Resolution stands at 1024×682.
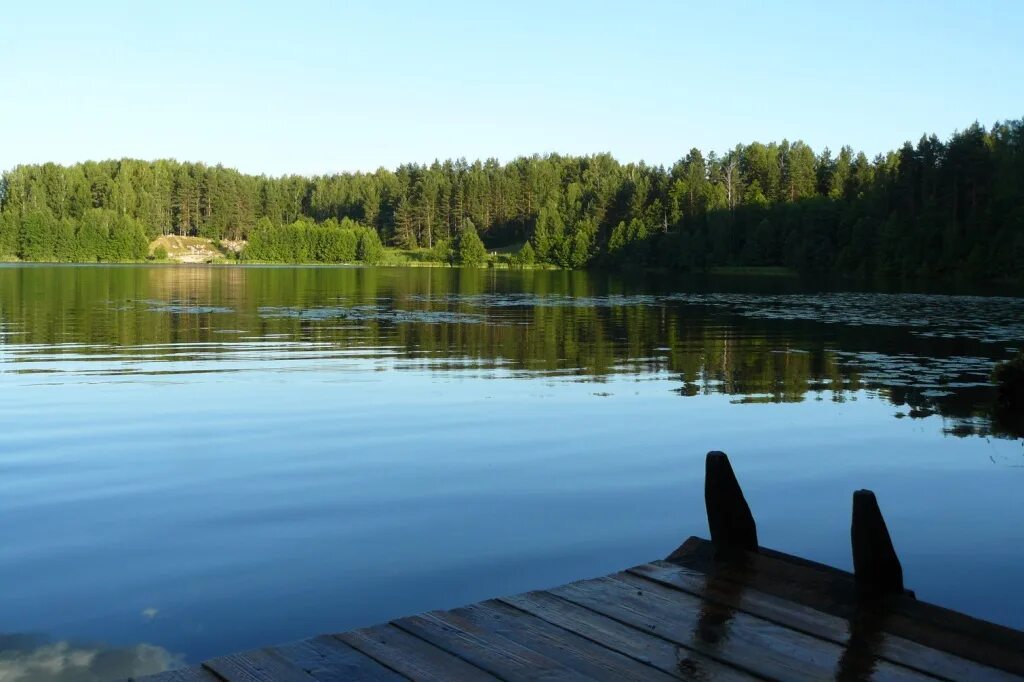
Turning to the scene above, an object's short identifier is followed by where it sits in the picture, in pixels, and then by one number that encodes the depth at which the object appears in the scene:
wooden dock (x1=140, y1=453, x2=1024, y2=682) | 5.13
